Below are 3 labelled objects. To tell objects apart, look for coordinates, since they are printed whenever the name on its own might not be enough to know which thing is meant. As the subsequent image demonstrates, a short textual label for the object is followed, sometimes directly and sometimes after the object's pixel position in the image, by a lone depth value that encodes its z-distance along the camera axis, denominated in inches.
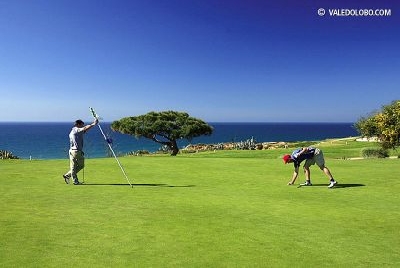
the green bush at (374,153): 1875.0
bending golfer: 735.7
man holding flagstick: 722.2
